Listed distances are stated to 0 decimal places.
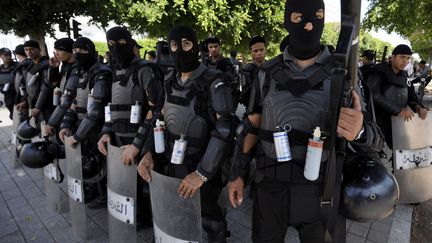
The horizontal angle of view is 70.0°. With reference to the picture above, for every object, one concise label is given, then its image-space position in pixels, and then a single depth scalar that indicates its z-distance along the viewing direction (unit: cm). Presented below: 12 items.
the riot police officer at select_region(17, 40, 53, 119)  470
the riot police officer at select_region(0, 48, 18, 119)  623
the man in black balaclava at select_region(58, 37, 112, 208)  330
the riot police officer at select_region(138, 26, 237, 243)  217
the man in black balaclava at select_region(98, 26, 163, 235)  298
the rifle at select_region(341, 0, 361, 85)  130
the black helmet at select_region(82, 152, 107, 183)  346
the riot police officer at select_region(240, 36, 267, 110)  454
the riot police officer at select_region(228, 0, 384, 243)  171
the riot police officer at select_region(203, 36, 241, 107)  560
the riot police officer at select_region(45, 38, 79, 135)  379
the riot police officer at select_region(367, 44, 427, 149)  378
